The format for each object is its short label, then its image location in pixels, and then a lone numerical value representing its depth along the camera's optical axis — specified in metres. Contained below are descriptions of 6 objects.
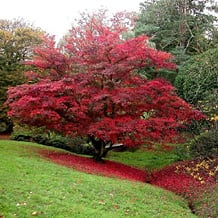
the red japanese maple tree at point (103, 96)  13.30
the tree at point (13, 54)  26.06
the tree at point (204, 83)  14.40
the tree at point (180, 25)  21.80
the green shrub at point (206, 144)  13.56
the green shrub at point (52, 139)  19.59
